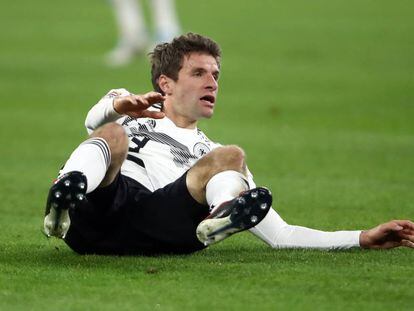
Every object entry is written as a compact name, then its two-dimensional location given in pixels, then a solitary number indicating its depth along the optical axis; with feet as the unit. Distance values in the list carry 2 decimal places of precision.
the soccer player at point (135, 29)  163.32
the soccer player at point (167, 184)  45.85
